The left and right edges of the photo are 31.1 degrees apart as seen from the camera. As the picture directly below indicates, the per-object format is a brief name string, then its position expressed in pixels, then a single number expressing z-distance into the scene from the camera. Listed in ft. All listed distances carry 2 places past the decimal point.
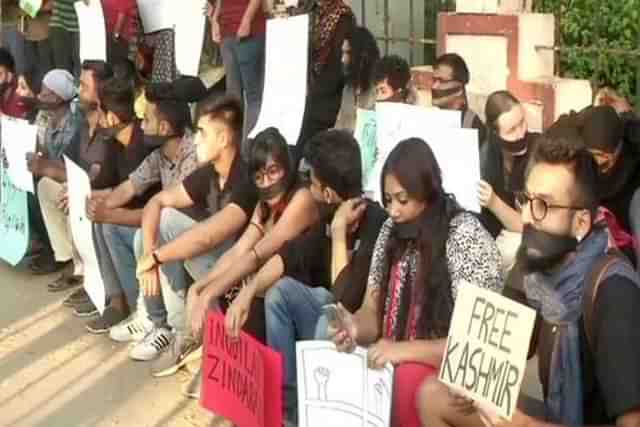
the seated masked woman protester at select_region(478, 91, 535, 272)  13.71
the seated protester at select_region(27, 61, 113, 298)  19.61
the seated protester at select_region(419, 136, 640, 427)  9.02
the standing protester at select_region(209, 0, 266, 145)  20.36
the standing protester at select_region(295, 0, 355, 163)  18.19
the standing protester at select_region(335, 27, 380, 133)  18.49
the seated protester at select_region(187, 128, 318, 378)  14.20
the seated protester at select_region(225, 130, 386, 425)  13.21
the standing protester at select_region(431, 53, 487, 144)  16.29
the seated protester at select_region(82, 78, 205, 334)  17.35
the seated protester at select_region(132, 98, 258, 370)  15.46
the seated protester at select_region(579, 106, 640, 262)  12.25
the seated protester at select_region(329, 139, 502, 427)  11.26
